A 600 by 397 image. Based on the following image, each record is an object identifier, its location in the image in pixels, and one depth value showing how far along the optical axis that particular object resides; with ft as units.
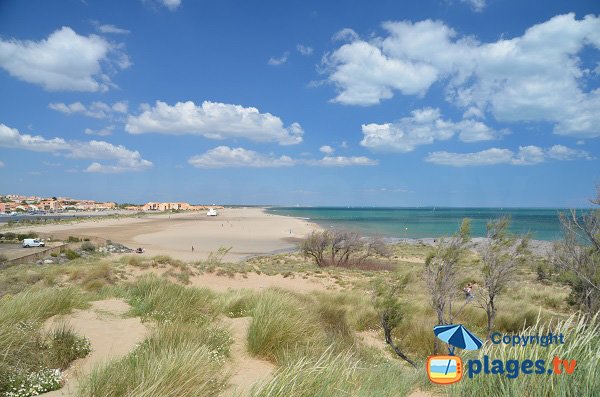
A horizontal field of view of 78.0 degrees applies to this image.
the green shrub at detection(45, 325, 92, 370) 17.35
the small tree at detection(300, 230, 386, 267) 103.14
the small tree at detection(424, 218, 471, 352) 28.86
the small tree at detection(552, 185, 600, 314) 29.37
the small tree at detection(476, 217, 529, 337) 30.32
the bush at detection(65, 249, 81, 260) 94.23
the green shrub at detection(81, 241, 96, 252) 113.09
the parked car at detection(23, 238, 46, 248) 115.24
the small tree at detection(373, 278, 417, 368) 30.35
